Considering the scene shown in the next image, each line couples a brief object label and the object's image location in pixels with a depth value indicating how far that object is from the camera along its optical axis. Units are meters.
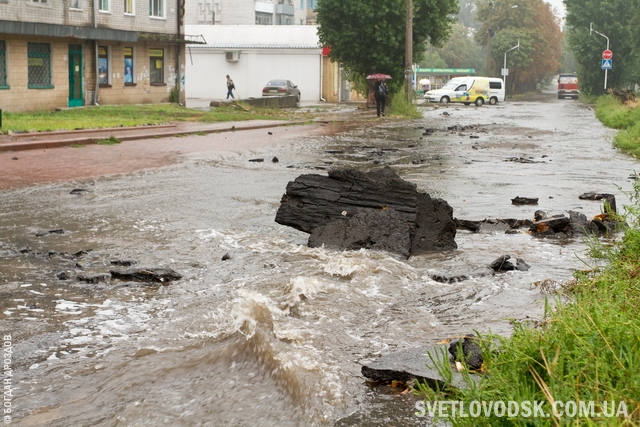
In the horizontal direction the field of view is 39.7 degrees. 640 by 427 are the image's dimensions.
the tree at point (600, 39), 67.12
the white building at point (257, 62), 60.62
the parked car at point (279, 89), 52.94
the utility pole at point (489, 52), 96.19
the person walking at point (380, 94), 38.16
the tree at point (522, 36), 100.12
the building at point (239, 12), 78.94
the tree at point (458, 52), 131.88
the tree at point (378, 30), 45.88
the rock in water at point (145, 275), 7.35
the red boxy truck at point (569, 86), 85.06
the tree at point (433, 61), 118.37
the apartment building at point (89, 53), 33.72
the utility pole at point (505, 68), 93.12
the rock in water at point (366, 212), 8.61
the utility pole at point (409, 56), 39.44
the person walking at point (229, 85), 54.06
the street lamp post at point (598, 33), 65.50
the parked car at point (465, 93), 62.75
